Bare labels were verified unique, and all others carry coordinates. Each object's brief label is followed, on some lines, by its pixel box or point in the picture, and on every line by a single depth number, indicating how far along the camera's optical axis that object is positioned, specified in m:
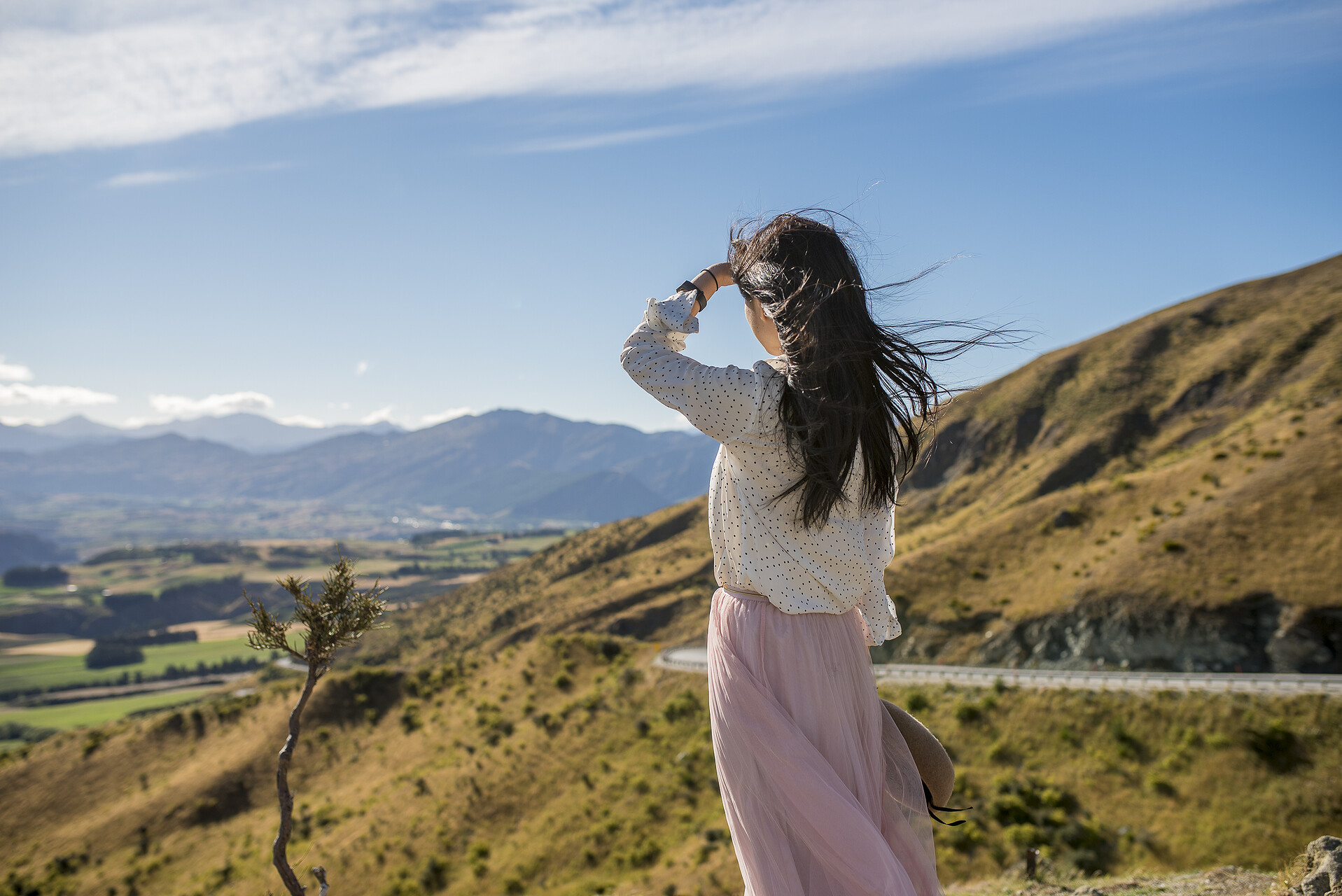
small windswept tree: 5.46
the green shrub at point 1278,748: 17.95
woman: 2.69
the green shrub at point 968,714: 22.16
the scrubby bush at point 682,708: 26.41
